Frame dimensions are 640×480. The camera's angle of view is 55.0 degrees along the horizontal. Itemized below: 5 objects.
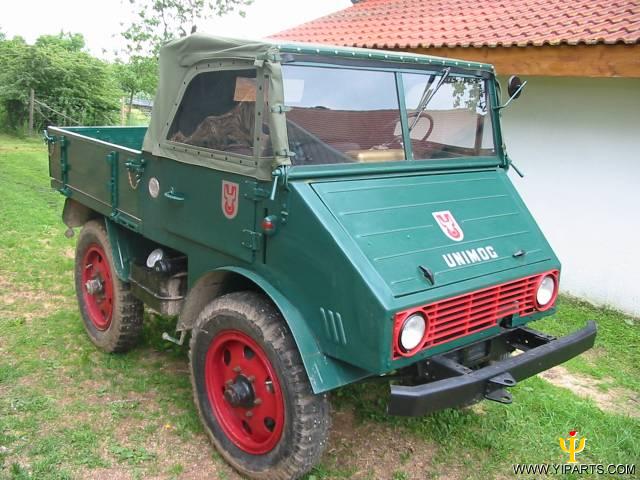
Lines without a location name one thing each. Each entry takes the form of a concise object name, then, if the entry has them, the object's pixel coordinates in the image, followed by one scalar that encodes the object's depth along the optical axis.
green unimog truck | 2.65
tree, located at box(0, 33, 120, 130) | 17.16
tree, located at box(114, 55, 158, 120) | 16.03
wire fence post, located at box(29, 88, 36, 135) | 16.74
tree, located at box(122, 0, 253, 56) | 15.78
